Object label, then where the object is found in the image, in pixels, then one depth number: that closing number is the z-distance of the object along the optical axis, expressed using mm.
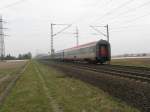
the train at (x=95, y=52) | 38156
